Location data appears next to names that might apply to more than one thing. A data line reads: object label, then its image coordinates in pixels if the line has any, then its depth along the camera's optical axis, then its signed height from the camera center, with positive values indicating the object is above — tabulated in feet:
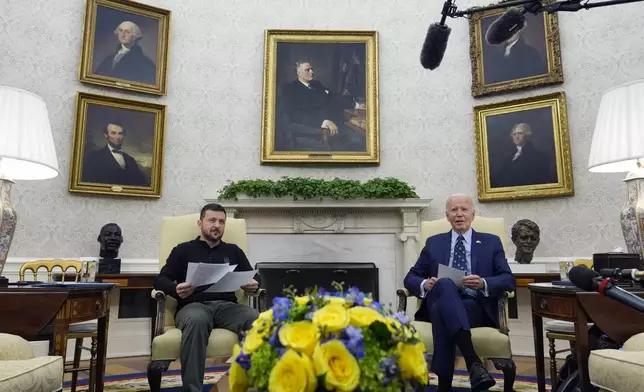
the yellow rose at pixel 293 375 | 3.68 -1.07
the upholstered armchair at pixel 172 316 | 8.98 -1.66
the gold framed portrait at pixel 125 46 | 17.81 +7.84
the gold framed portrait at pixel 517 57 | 17.84 +7.40
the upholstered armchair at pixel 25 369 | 5.38 -1.59
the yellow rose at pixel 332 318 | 3.95 -0.66
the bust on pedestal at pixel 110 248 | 15.60 -0.21
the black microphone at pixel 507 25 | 10.37 +5.02
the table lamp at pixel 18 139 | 8.09 +1.93
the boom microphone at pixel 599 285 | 3.84 -0.39
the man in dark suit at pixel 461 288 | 8.60 -0.95
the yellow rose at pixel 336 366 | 3.69 -1.01
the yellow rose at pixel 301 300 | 4.41 -0.56
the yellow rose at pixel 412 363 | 4.12 -1.08
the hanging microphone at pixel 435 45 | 12.25 +5.35
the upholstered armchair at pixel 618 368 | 5.63 -1.62
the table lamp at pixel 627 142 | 8.63 +2.02
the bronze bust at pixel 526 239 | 16.03 +0.11
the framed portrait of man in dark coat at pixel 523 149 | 17.16 +3.61
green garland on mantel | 17.65 +2.03
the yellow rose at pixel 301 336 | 3.87 -0.80
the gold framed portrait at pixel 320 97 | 19.42 +6.23
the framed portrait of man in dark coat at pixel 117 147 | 17.16 +3.68
